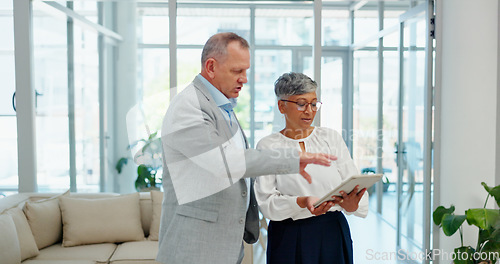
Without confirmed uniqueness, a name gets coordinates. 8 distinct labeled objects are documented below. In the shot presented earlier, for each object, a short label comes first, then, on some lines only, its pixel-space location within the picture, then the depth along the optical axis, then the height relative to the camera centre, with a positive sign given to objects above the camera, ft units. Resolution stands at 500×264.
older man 4.90 -0.64
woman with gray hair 5.98 -1.21
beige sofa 10.36 -2.96
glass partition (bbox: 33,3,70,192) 12.40 +0.20
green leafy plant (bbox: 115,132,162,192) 12.18 -1.54
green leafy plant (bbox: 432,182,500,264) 9.65 -2.73
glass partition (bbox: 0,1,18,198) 14.82 -0.11
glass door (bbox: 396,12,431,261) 12.49 -0.90
